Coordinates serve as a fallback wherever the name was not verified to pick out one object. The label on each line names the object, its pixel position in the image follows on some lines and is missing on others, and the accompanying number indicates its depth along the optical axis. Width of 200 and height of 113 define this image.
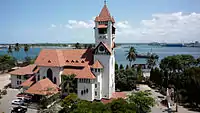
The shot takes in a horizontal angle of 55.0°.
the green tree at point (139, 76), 53.34
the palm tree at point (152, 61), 68.44
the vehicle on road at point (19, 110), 31.10
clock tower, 36.91
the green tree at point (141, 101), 30.45
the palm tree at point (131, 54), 58.91
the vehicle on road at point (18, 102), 34.55
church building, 35.78
